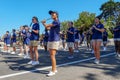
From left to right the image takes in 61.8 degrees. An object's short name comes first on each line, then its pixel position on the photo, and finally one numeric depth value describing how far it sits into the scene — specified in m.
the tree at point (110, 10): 27.80
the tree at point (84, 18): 24.65
